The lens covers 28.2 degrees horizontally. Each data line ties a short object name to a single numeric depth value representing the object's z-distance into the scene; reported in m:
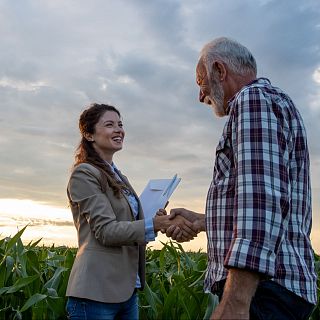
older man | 1.76
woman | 2.72
